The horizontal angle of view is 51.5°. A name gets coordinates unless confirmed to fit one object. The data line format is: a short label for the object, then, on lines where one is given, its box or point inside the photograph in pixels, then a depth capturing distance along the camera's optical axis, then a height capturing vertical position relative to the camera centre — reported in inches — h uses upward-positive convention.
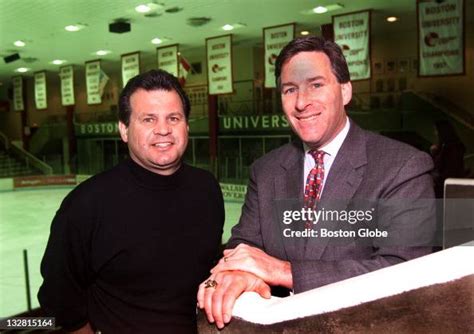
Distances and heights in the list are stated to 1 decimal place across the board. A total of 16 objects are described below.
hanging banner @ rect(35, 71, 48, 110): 666.8 +48.5
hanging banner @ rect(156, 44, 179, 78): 493.7 +64.2
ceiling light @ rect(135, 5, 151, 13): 392.5 +92.2
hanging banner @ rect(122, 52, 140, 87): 538.0 +63.4
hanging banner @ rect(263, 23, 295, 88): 416.8 +65.9
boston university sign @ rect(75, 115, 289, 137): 528.4 -6.6
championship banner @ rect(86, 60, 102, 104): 582.2 +51.6
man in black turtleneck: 70.4 -17.0
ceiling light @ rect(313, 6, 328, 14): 404.5 +89.0
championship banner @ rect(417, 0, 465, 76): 296.8 +47.2
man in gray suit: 46.4 -7.7
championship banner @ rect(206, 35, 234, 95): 457.7 +52.6
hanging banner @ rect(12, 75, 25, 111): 774.9 +53.3
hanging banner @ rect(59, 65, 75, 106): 634.2 +51.6
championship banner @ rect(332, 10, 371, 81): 358.6 +57.0
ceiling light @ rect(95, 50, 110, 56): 612.7 +89.6
